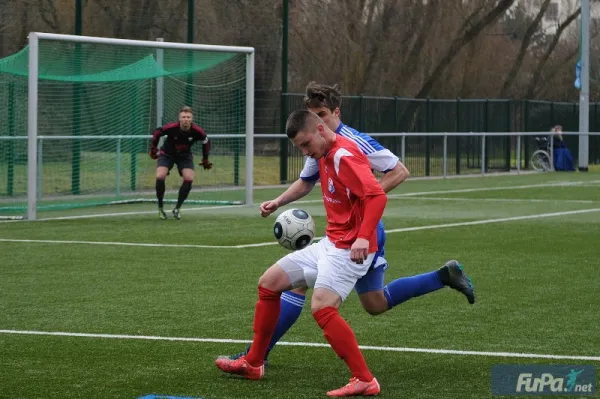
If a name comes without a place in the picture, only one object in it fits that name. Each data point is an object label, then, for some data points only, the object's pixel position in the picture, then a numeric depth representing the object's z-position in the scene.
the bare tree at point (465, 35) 47.09
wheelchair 39.19
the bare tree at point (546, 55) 49.47
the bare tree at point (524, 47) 48.88
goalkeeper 20.06
